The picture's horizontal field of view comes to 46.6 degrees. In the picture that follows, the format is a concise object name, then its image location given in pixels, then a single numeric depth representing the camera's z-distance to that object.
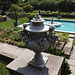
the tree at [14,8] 12.29
